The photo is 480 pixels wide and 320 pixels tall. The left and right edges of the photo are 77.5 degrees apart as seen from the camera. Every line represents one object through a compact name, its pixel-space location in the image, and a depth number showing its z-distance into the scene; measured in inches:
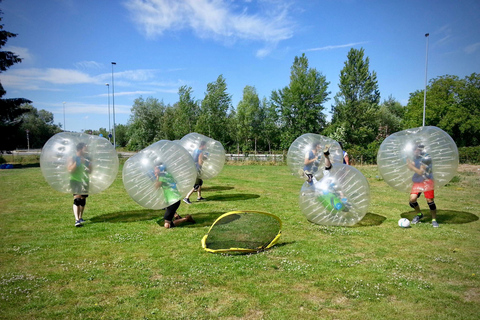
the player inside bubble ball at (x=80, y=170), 296.5
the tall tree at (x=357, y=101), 1790.1
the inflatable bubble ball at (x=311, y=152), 452.0
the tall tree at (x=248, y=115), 1763.0
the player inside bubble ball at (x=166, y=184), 281.4
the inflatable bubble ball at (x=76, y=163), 296.0
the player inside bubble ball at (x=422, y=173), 312.7
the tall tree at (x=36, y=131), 2935.3
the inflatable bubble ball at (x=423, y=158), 312.7
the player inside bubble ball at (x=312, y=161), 435.0
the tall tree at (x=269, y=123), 1800.0
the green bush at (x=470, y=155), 1130.8
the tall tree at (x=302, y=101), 1749.5
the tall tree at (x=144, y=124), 2329.0
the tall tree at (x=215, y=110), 1662.2
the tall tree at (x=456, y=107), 1630.2
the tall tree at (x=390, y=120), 1888.3
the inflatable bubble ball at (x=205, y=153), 427.2
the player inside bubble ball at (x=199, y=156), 423.5
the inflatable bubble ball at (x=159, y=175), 279.3
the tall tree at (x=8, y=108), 1144.2
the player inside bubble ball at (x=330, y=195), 294.5
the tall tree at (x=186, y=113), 1813.5
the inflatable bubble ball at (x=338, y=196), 294.2
